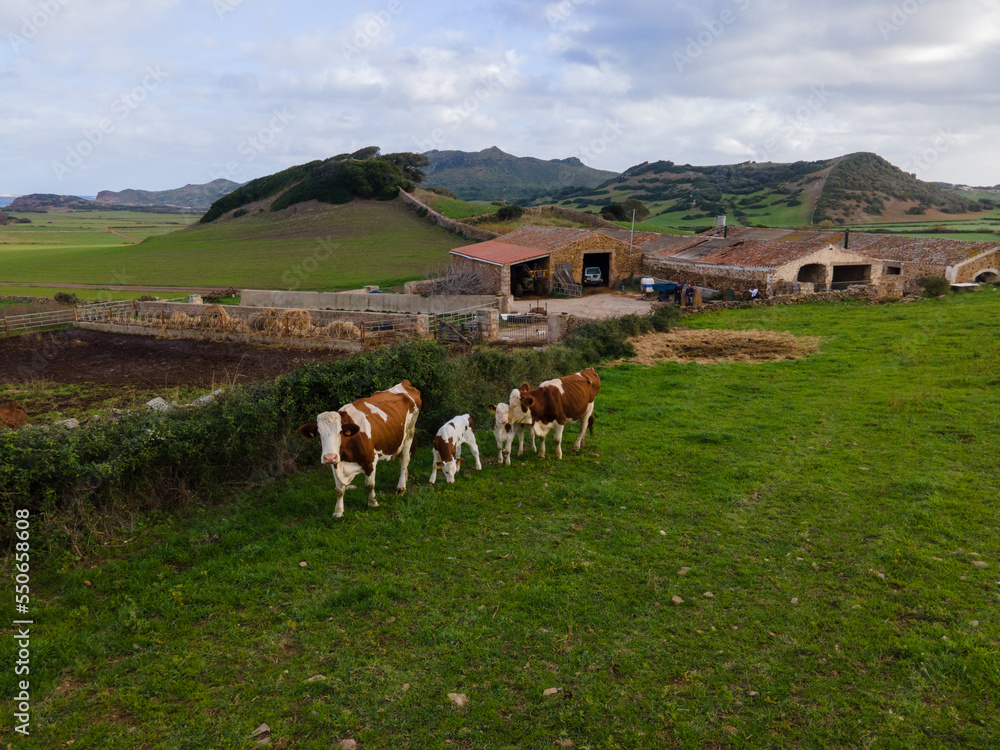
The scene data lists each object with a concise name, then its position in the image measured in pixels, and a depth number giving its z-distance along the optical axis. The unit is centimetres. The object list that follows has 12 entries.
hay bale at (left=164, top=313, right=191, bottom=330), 2800
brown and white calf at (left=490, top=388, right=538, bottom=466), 1001
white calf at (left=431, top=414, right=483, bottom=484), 922
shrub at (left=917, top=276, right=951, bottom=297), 2831
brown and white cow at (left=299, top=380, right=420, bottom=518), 792
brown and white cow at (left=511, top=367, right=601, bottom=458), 1035
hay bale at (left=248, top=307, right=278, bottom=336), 2588
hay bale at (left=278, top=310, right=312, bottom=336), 2523
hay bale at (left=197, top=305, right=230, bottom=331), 2716
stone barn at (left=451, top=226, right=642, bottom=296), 3469
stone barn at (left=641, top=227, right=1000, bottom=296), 3056
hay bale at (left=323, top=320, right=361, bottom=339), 2412
